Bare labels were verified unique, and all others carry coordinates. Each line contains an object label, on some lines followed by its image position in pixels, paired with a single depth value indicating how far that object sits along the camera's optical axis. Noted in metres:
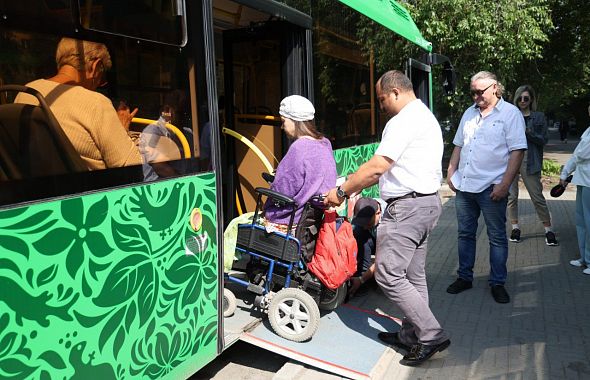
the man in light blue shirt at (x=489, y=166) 4.57
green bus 1.88
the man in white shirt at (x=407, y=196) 3.41
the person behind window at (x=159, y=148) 2.58
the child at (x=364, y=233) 4.88
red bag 3.77
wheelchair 3.61
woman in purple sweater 3.70
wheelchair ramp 3.41
